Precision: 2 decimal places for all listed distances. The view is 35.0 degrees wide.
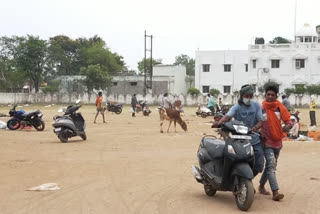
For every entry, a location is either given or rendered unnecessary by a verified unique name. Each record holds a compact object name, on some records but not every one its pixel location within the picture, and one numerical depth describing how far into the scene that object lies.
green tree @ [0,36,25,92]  67.81
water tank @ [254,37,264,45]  64.12
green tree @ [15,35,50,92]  63.88
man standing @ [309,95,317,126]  22.50
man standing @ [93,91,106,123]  24.64
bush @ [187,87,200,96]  61.09
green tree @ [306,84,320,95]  55.71
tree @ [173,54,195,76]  96.19
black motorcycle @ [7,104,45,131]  19.56
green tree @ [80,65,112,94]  60.81
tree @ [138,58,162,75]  92.26
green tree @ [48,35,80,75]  68.75
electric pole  61.77
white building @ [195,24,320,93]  59.19
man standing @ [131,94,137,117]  32.78
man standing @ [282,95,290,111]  19.02
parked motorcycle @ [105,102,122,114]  36.33
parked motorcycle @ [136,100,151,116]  37.95
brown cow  19.86
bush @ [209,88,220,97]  60.26
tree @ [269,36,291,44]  78.81
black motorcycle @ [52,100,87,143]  15.35
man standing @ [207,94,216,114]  31.92
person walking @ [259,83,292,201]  7.18
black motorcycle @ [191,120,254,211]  6.42
